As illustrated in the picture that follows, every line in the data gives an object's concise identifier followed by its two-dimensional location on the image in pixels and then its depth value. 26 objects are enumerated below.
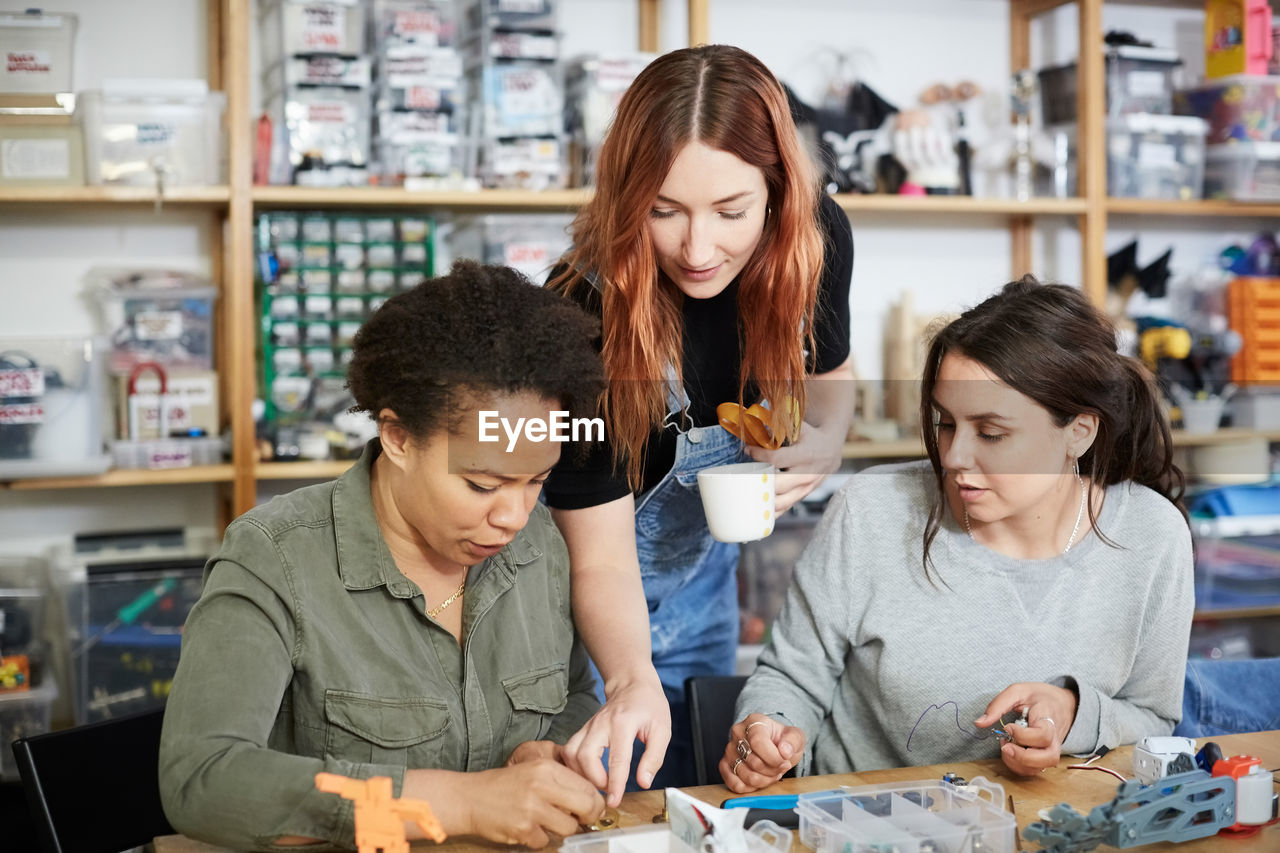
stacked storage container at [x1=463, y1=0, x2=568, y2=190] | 2.44
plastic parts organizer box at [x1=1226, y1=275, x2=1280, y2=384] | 2.83
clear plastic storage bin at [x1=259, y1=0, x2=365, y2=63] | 2.33
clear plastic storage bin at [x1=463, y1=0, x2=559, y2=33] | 2.43
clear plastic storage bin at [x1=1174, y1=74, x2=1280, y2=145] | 2.85
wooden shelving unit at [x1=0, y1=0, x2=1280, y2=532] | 2.29
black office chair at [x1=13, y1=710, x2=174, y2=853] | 1.12
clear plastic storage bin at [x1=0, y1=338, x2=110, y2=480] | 2.18
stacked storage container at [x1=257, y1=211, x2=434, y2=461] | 2.38
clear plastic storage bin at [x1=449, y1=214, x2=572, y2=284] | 2.48
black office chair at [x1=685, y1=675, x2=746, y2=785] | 1.45
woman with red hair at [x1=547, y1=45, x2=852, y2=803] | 1.13
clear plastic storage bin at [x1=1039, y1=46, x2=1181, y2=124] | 2.83
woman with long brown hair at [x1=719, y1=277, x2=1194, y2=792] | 1.23
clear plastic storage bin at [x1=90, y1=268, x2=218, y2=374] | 2.33
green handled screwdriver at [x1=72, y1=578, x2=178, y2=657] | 2.27
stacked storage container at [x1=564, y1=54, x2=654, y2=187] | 2.47
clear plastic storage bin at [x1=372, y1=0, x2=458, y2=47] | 2.39
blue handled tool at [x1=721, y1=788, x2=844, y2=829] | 1.01
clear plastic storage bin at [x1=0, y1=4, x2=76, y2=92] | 2.24
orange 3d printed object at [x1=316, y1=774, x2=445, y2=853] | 0.83
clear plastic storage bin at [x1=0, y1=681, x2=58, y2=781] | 2.21
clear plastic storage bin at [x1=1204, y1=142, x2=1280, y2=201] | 2.87
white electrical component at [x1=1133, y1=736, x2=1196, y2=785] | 1.07
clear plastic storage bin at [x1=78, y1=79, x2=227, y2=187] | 2.25
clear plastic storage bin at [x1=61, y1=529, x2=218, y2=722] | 2.26
